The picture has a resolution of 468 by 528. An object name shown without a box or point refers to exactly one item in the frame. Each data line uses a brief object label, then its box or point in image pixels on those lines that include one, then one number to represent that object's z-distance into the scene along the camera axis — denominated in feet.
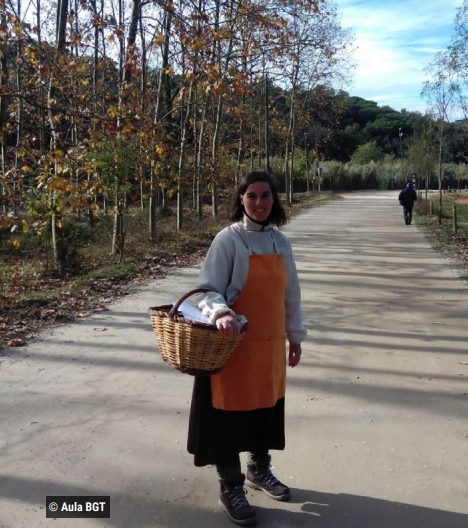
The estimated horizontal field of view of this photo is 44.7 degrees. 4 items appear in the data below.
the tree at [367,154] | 231.09
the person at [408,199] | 66.85
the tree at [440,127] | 71.45
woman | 9.34
